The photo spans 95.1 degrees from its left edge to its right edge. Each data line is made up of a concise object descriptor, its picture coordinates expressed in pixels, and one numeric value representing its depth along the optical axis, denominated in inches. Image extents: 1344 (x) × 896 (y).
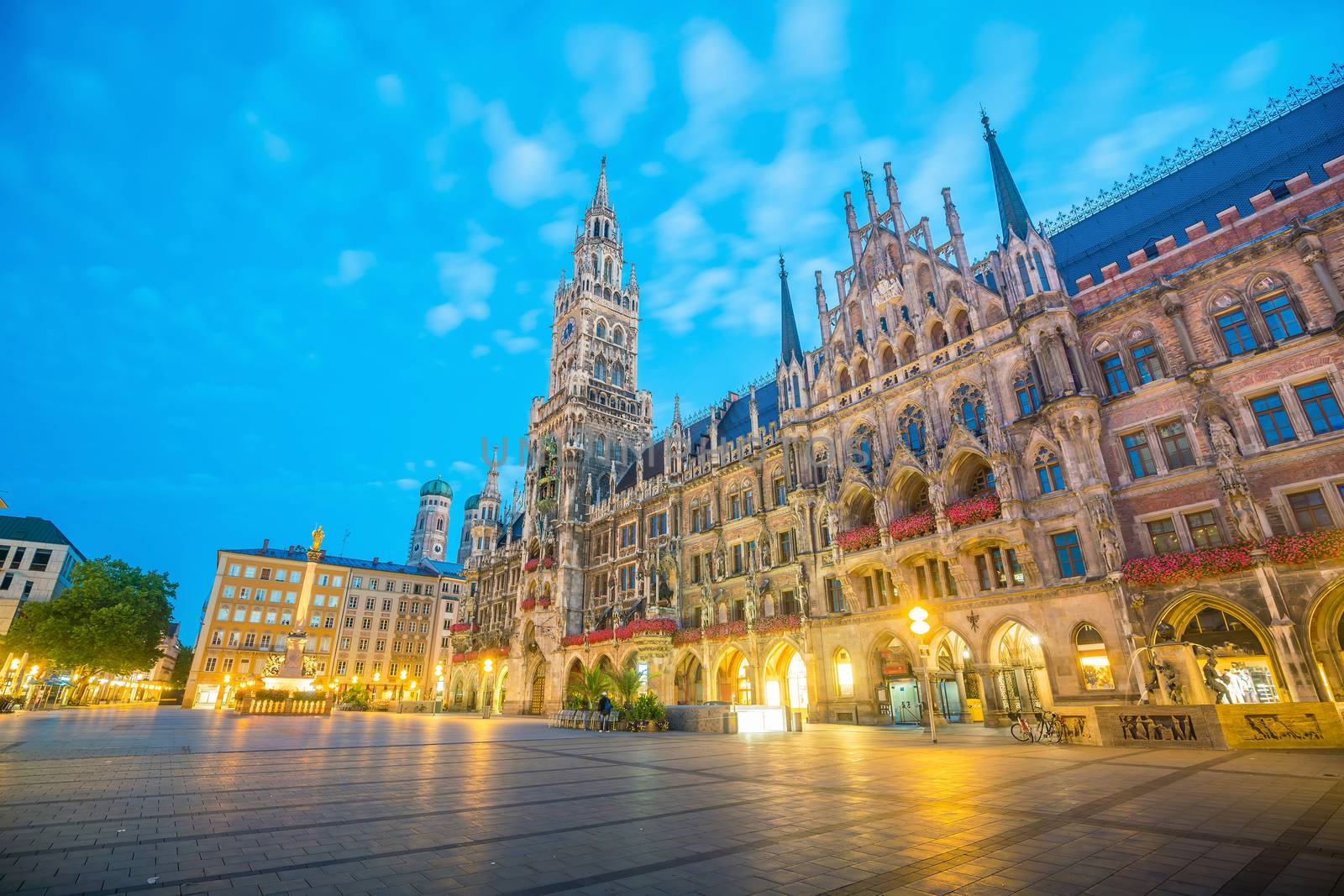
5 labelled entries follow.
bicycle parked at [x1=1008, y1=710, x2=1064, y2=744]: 685.9
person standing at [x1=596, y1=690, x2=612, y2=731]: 1090.1
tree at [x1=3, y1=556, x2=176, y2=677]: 1680.6
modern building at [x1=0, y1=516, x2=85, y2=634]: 2322.8
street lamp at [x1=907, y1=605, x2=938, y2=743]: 746.4
